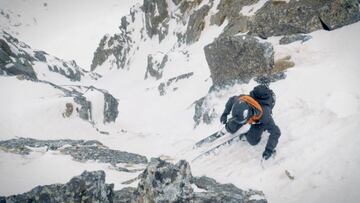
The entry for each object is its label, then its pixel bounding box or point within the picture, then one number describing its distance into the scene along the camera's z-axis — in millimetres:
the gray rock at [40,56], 47722
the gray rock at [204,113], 18688
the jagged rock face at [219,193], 9305
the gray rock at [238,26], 31741
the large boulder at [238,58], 17750
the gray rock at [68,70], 51506
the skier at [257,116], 11344
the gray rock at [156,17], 70119
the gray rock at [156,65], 54625
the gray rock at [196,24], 49594
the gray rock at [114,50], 89062
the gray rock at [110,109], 28122
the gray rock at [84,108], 24734
